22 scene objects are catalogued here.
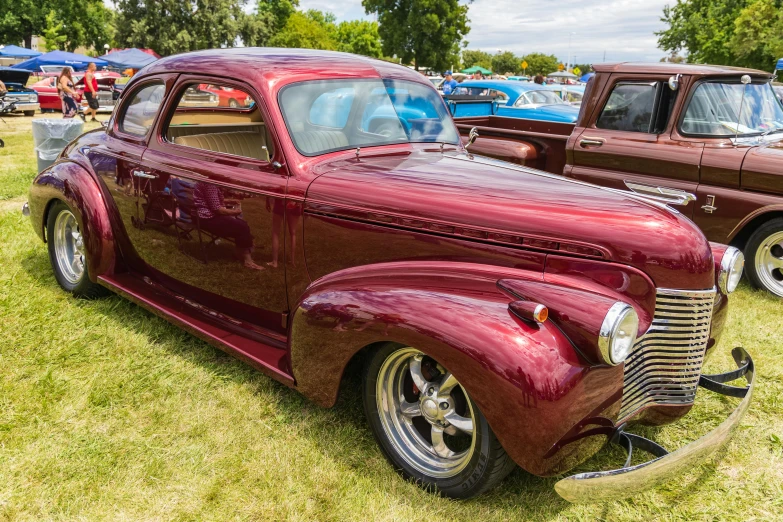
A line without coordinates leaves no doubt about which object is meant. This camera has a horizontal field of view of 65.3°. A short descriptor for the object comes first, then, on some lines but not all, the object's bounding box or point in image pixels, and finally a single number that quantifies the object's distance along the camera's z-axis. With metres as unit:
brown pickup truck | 5.04
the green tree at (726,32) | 30.41
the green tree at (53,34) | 51.78
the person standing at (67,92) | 13.86
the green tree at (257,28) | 47.78
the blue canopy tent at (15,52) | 38.22
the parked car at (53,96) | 18.59
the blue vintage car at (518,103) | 11.28
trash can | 7.81
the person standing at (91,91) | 15.02
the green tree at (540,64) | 116.06
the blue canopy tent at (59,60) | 31.28
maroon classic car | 2.22
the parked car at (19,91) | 17.03
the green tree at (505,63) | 128.29
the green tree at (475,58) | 126.68
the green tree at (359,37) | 84.88
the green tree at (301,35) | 59.25
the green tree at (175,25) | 43.84
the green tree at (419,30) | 48.75
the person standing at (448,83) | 21.04
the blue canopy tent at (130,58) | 30.52
